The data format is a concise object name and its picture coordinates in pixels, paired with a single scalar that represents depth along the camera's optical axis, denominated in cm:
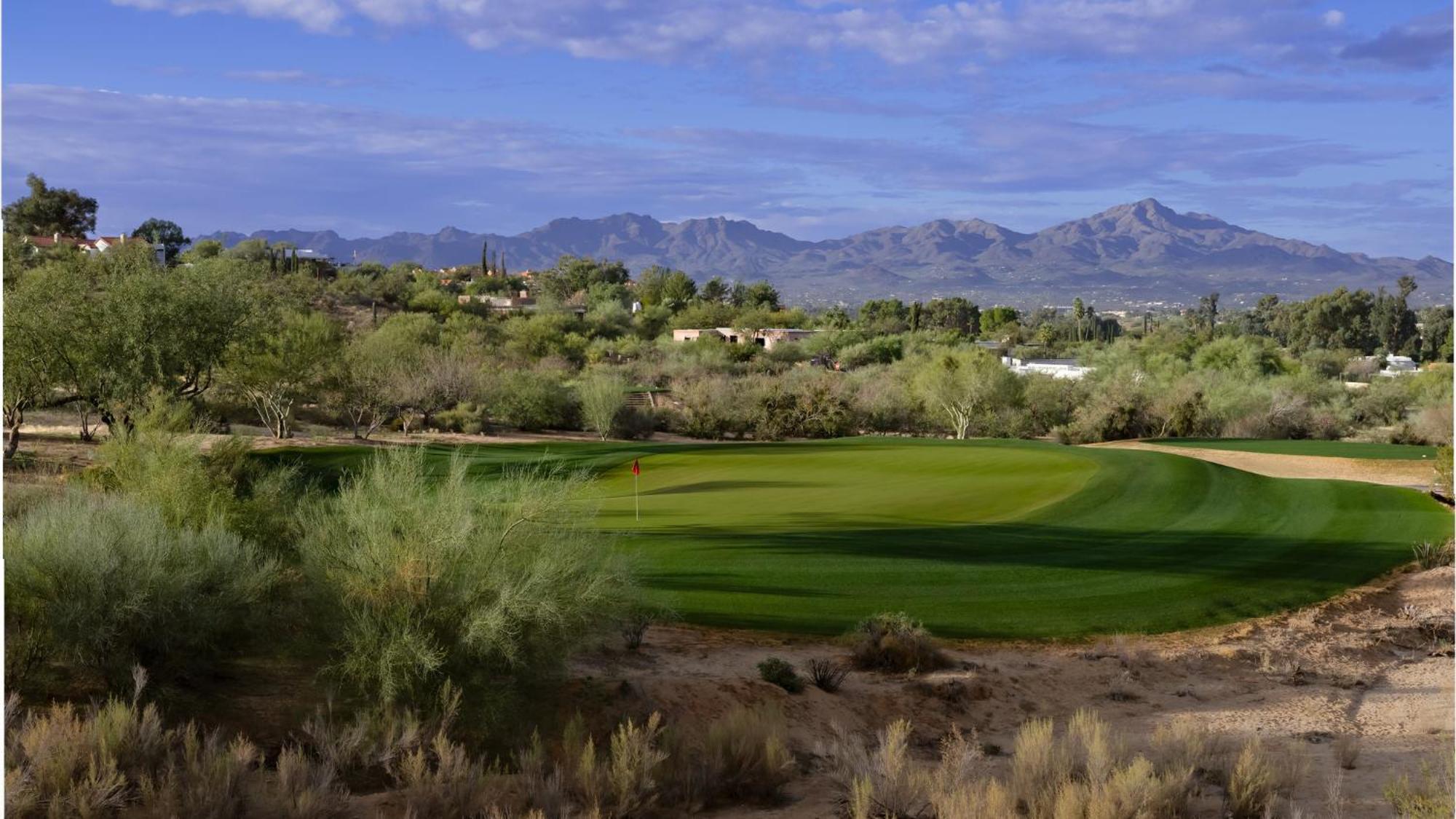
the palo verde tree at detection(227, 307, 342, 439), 3788
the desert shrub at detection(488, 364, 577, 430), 4866
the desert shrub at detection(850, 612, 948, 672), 1388
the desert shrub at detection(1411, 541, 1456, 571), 2112
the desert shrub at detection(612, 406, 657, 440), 4866
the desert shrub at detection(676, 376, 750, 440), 5000
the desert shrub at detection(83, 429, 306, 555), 1388
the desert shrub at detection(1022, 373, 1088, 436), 5456
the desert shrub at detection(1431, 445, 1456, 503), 2845
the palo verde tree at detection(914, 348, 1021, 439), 5178
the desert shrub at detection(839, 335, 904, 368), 7762
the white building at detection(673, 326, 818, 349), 8702
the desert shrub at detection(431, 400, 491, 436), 4541
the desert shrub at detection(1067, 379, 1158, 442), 4981
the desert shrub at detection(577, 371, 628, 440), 4694
